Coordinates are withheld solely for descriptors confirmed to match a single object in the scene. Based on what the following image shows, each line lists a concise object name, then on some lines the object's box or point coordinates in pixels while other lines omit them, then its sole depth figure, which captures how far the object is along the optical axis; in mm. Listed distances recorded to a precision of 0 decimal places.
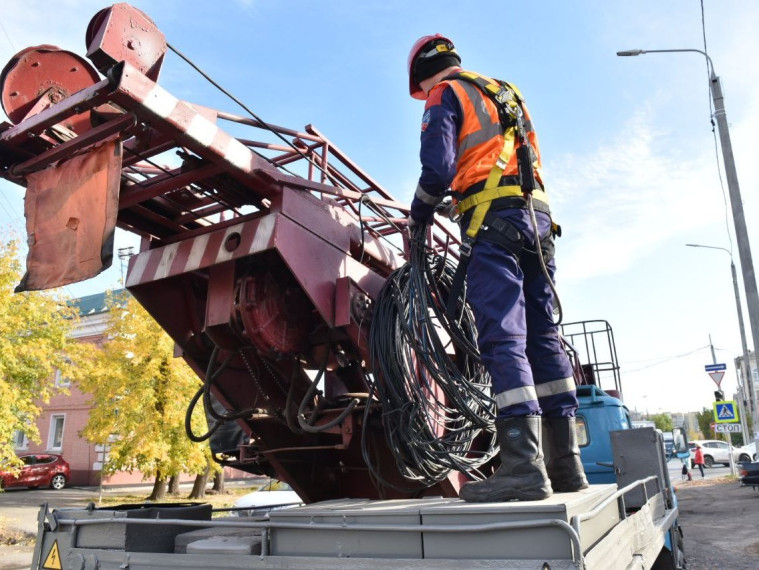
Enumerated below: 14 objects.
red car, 21672
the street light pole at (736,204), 8727
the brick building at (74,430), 25078
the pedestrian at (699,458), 23441
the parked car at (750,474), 14083
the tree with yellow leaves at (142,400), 15086
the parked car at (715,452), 32469
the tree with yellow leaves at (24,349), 10422
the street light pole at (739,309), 17406
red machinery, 2820
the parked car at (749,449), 29436
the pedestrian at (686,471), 19375
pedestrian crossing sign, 15648
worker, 2438
